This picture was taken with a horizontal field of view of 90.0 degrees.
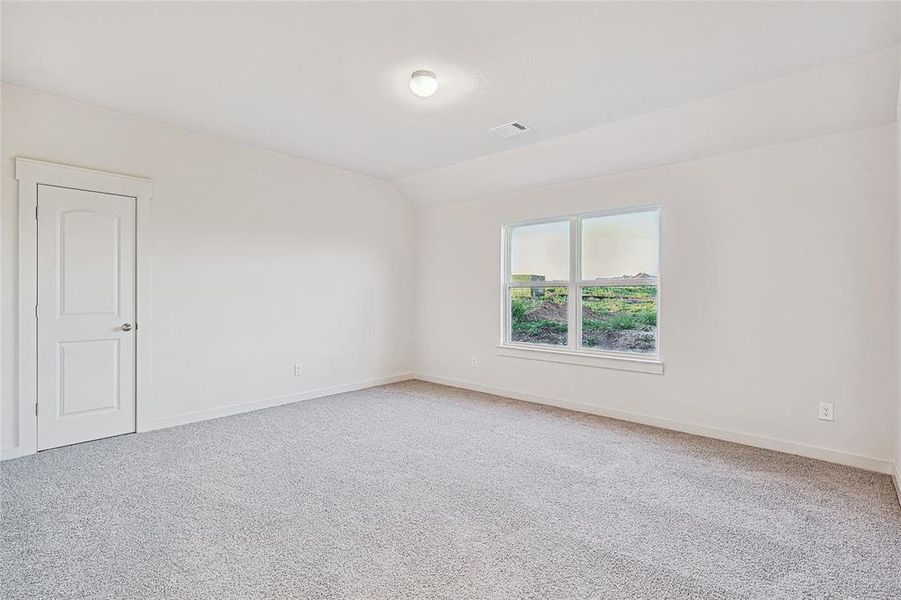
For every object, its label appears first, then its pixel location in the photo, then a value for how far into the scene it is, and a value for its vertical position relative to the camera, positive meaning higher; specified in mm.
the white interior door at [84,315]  3291 -163
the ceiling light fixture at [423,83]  2850 +1379
